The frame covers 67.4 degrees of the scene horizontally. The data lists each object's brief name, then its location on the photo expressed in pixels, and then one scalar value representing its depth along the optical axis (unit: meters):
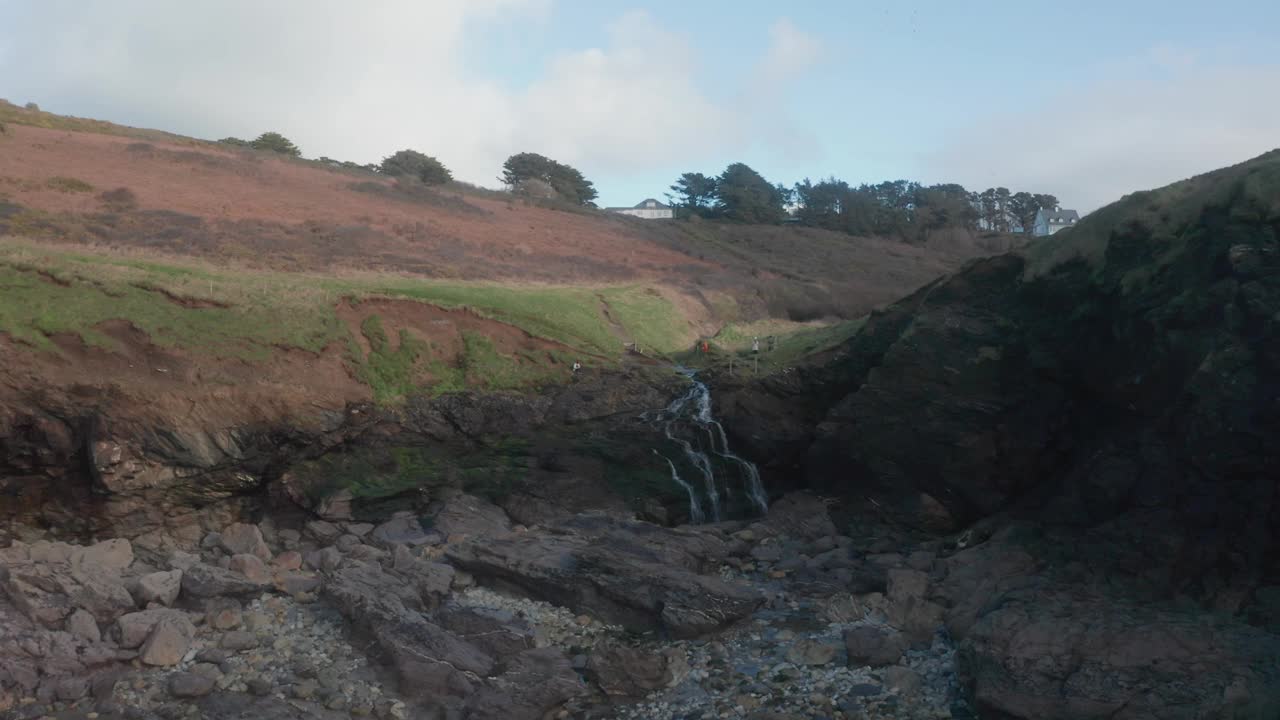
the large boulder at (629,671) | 11.81
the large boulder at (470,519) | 17.56
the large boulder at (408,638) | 11.67
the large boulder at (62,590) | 12.86
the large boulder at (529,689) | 11.18
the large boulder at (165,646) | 12.27
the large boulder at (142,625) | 12.57
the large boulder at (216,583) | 13.98
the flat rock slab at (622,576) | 13.53
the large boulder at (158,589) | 13.64
